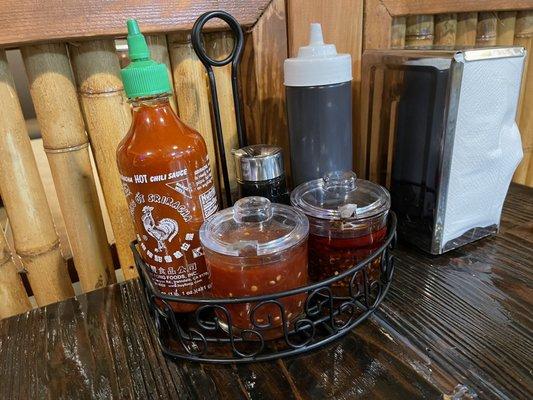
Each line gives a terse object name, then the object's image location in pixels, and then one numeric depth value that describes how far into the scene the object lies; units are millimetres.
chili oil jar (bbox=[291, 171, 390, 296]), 485
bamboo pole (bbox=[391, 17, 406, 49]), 804
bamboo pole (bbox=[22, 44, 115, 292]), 560
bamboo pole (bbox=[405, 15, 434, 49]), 820
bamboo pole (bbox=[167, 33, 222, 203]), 633
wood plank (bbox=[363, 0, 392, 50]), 708
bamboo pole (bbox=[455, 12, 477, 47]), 879
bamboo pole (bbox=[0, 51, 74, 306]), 566
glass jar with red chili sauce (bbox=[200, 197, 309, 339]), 418
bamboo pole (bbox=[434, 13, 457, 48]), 848
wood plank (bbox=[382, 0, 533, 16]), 731
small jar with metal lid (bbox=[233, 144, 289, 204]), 527
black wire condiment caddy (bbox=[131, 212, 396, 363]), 416
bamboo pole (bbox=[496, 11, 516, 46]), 952
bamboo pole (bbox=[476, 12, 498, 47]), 912
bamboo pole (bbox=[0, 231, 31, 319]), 642
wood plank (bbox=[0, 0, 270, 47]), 496
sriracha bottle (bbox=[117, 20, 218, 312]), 423
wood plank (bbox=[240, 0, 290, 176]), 637
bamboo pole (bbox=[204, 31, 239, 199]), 649
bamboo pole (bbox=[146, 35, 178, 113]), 607
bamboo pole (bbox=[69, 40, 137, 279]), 577
